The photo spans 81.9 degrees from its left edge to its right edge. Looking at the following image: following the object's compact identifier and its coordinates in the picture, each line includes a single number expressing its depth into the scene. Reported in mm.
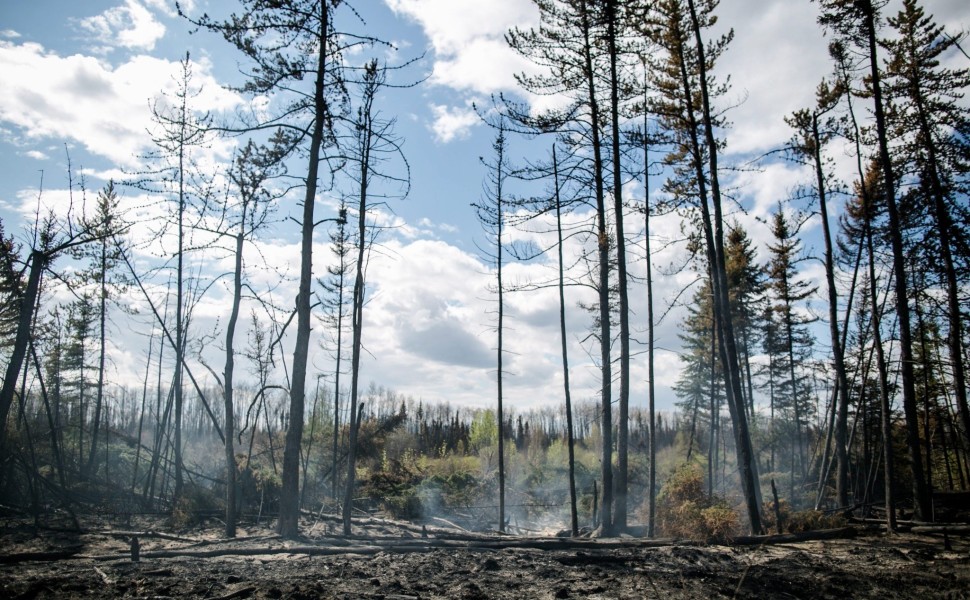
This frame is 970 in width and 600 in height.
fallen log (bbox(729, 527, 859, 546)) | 10266
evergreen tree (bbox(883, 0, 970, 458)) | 14664
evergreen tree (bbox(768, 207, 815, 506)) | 26484
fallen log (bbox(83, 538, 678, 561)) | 9031
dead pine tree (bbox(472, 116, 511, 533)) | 21375
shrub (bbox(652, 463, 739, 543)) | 13727
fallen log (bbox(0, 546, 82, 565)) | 7832
